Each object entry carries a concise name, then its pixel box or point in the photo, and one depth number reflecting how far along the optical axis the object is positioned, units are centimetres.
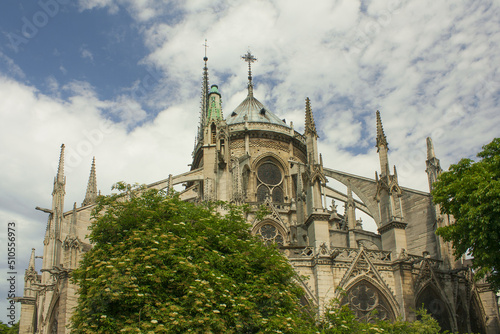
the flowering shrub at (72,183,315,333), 1277
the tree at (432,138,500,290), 1808
